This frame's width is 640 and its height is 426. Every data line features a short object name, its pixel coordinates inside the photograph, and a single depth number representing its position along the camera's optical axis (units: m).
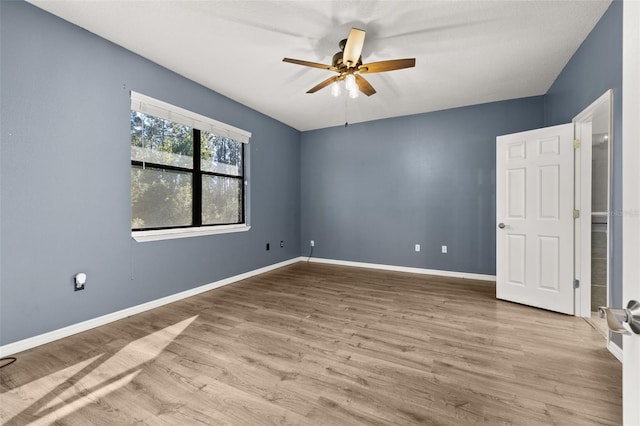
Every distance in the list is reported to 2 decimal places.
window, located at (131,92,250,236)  2.96
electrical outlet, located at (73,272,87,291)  2.39
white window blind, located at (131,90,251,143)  2.87
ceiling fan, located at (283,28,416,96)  2.19
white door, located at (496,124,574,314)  2.85
